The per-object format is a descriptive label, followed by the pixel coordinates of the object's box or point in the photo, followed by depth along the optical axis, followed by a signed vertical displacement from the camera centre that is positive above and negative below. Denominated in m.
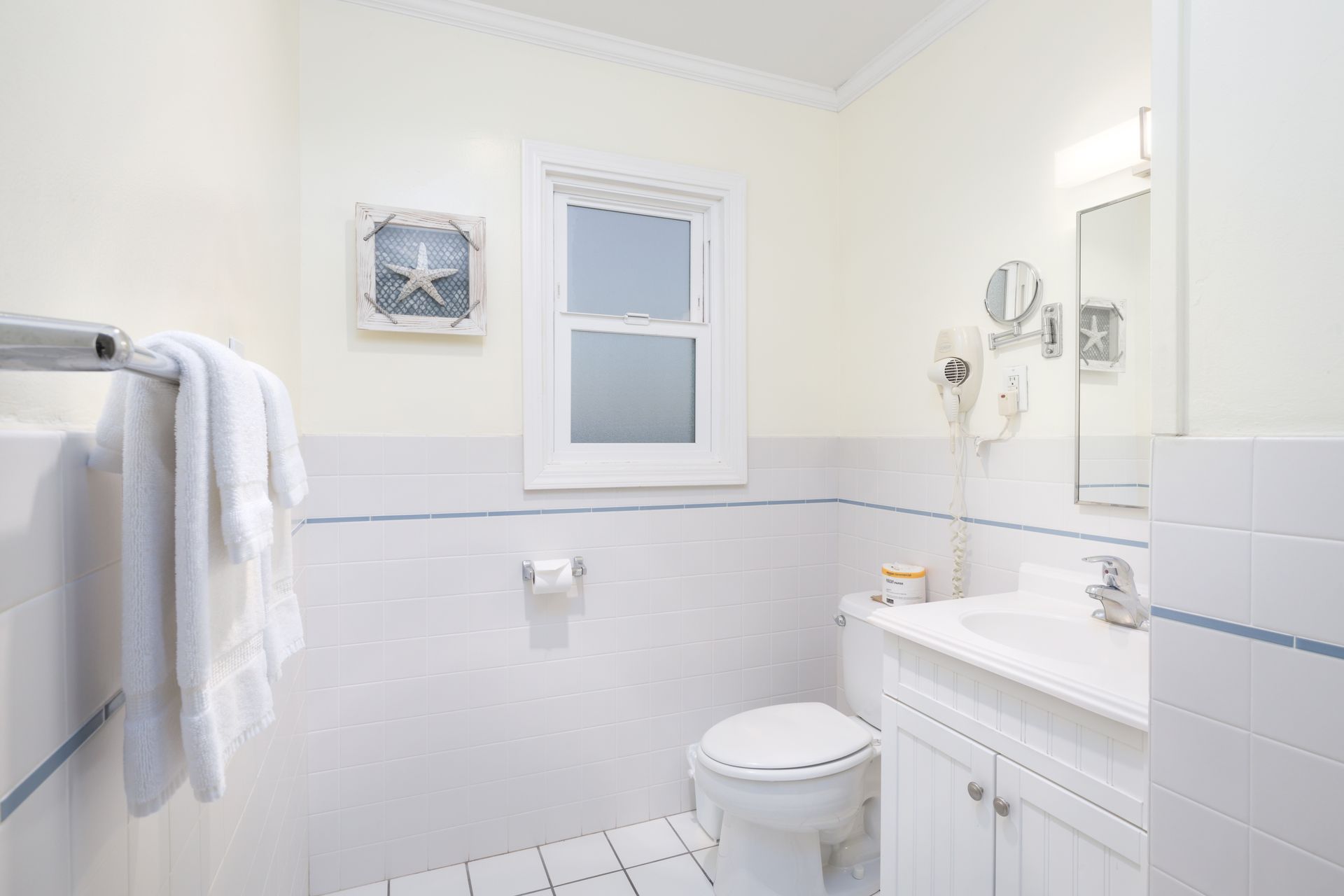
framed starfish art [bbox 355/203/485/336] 1.79 +0.49
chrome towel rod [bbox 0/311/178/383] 0.35 +0.05
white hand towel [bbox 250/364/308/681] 0.72 -0.11
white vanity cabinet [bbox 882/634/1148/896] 1.00 -0.62
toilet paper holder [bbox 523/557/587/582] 1.94 -0.39
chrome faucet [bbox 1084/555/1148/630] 1.35 -0.32
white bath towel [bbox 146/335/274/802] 0.53 -0.13
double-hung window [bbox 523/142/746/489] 2.01 +0.40
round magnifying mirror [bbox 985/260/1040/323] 1.66 +0.40
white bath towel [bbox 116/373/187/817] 0.52 -0.13
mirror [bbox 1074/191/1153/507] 1.44 +0.20
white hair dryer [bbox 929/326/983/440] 1.81 +0.20
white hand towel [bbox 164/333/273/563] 0.56 -0.01
